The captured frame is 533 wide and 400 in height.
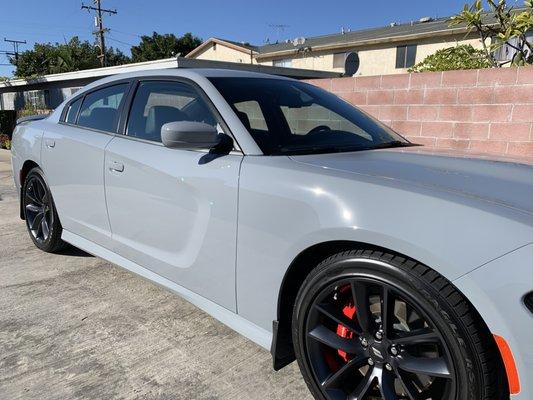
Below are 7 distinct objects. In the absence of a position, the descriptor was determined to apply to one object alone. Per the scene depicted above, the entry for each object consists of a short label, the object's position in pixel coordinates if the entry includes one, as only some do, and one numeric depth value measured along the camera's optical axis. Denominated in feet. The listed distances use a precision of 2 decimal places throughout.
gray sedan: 5.08
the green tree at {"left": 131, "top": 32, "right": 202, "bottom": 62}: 178.19
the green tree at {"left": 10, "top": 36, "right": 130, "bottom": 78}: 118.73
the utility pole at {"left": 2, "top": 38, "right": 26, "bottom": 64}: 133.57
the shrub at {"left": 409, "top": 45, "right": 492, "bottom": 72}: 21.42
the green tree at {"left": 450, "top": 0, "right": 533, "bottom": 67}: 17.81
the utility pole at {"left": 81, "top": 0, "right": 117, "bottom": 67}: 121.90
